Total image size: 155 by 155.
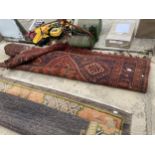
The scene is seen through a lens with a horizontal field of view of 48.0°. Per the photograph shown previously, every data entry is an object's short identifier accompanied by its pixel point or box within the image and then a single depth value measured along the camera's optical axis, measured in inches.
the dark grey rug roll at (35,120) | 66.9
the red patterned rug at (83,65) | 82.4
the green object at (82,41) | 99.9
